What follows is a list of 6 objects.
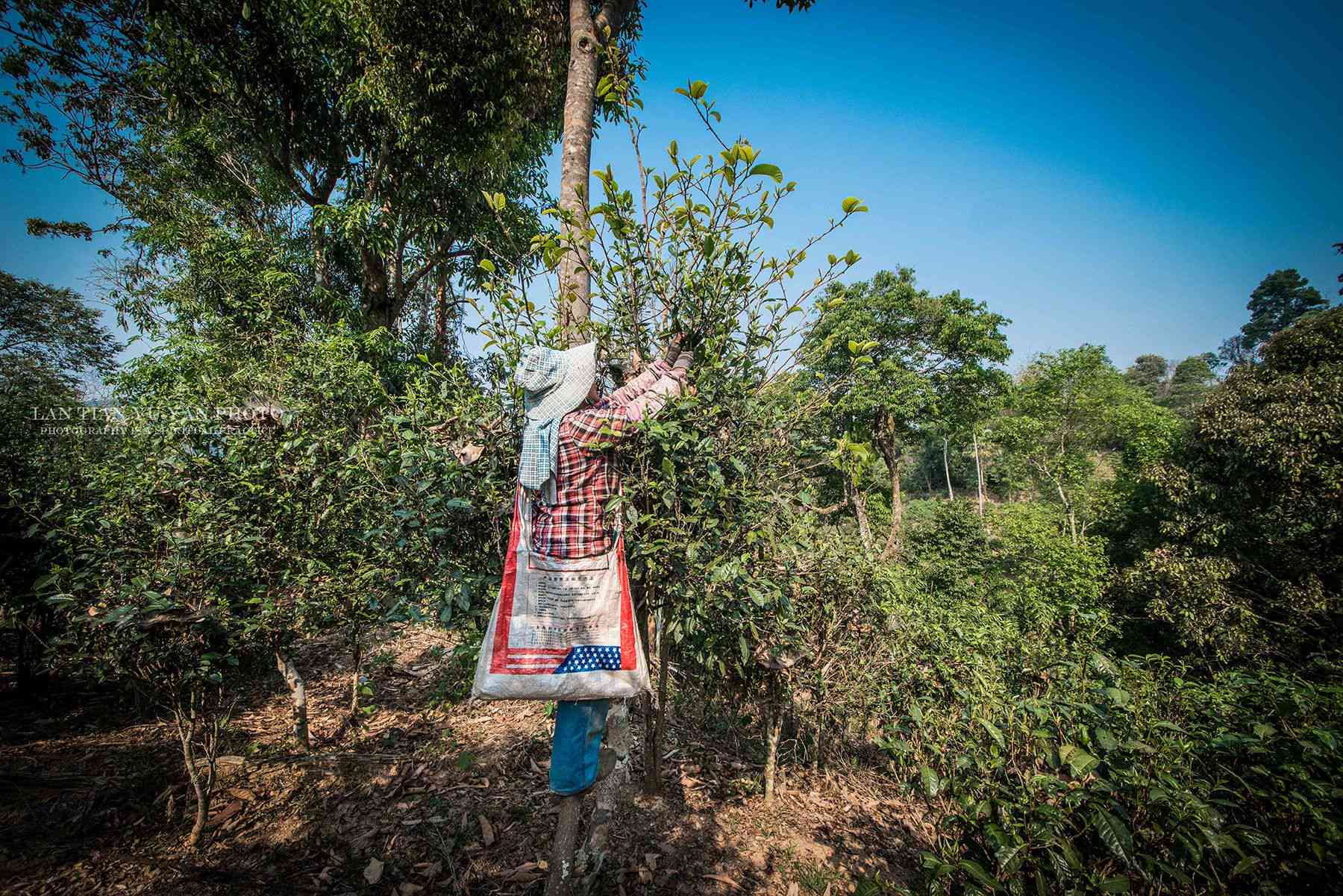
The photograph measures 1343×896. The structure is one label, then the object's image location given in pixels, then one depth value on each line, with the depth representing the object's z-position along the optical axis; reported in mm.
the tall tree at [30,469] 4578
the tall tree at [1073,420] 24938
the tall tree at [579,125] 2844
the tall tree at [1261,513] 10227
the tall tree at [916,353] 20984
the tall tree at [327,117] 7625
